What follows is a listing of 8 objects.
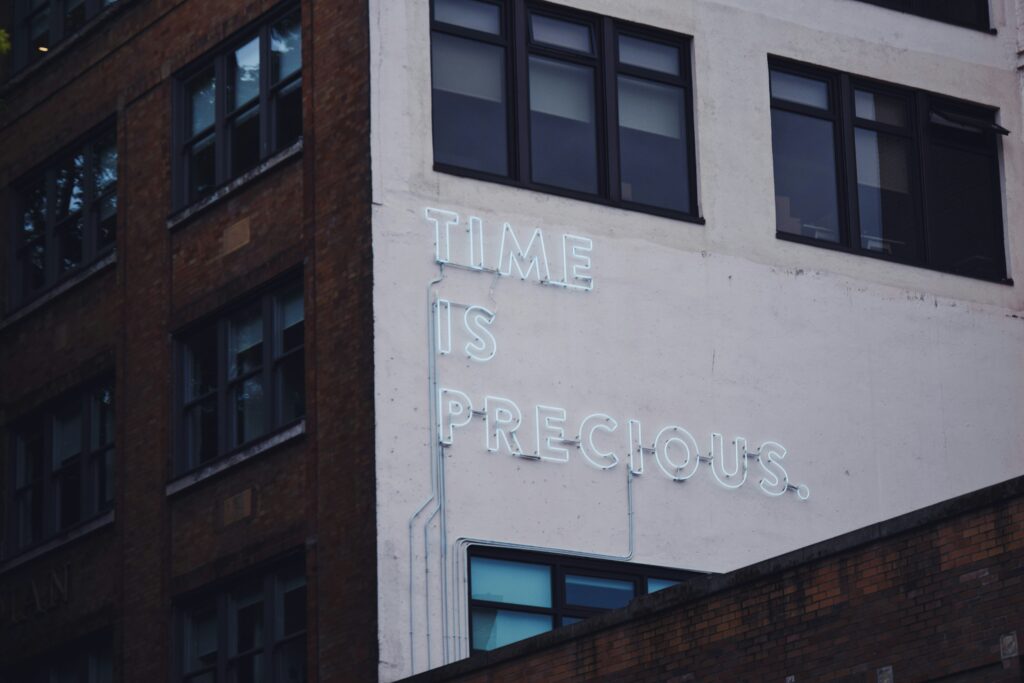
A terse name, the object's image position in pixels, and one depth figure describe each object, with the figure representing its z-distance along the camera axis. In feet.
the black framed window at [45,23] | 115.24
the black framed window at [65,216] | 110.63
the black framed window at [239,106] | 98.78
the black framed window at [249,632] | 92.53
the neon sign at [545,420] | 90.94
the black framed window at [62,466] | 107.65
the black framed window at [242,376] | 95.45
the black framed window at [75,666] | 104.88
